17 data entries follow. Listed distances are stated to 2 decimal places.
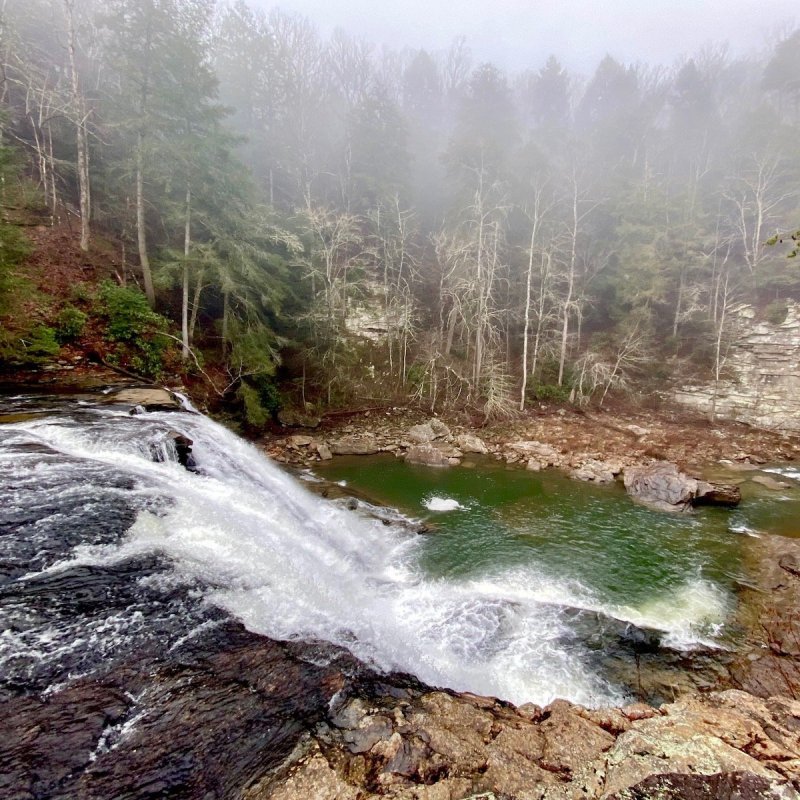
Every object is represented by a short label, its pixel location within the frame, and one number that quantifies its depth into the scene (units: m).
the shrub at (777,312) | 19.58
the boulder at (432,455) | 15.81
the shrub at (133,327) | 12.76
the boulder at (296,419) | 17.88
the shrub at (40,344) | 10.67
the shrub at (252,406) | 15.47
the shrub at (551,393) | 21.28
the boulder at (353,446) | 16.35
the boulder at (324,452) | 15.60
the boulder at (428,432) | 17.80
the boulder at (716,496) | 12.03
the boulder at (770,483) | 13.30
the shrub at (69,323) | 11.59
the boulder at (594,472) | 14.16
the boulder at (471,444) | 17.05
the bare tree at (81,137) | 13.97
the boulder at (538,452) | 15.90
